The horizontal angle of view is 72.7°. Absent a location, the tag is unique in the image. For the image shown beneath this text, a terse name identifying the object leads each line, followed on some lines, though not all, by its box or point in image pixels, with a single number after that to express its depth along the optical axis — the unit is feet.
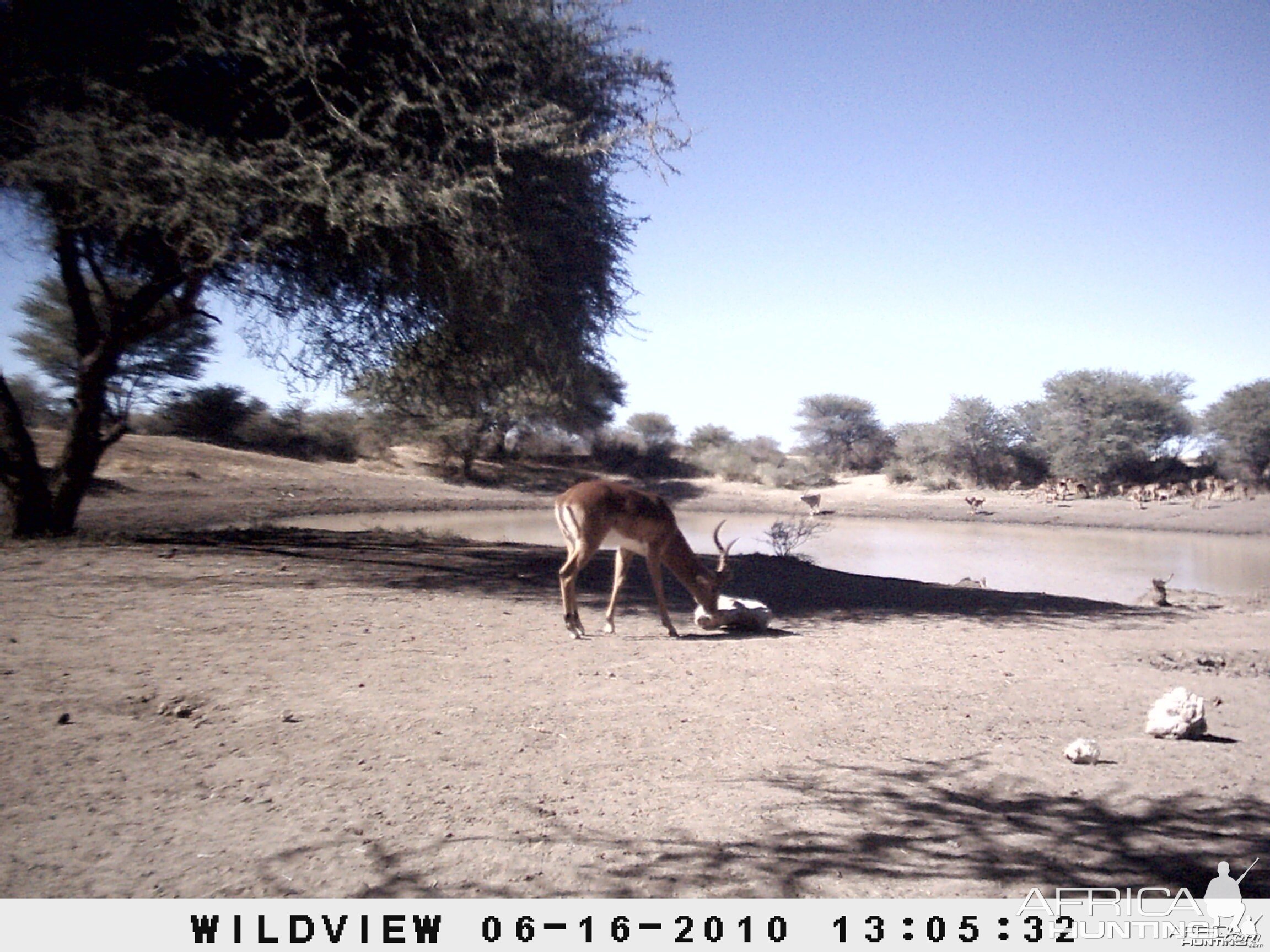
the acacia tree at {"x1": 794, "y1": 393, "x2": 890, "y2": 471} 165.99
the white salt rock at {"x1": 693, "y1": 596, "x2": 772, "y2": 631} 31.94
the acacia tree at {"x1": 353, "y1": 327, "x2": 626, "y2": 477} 43.96
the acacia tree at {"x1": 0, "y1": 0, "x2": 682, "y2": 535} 33.37
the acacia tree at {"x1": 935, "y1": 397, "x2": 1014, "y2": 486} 140.97
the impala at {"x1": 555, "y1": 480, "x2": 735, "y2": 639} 29.27
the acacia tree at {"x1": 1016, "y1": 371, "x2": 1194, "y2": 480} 123.75
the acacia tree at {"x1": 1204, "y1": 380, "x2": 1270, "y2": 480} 111.04
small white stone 17.58
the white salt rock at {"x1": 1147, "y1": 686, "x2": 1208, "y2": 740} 19.66
